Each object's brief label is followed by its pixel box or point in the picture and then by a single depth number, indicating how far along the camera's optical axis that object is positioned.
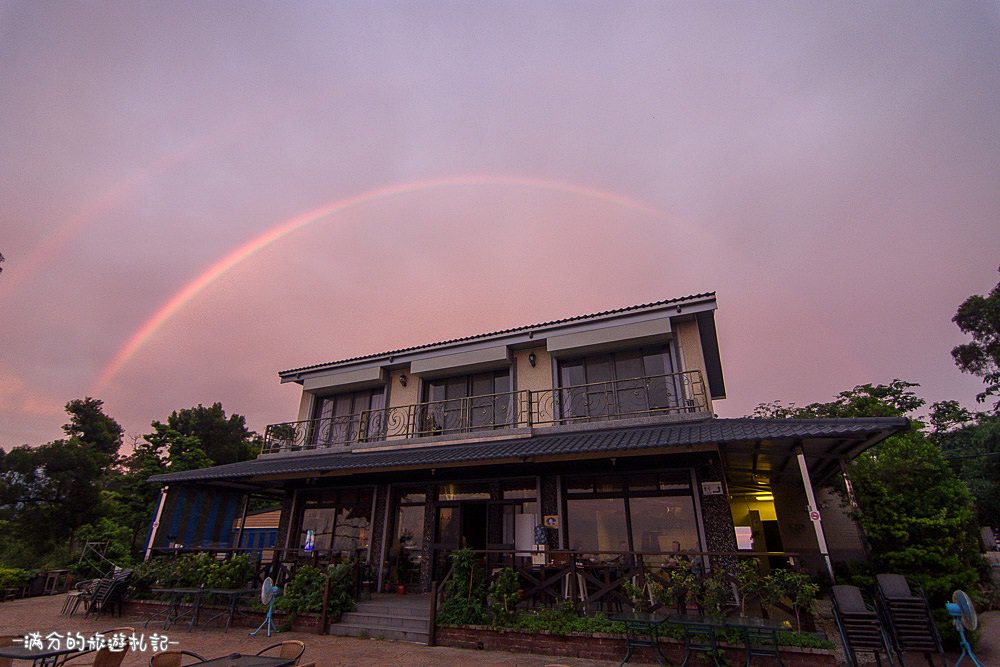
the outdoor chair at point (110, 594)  11.16
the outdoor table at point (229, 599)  9.83
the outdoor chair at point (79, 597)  11.75
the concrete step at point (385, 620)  8.61
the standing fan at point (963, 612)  6.11
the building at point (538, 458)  9.30
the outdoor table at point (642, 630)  6.51
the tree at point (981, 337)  25.06
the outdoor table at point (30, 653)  4.26
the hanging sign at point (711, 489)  9.27
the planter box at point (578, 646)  6.23
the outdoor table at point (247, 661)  4.22
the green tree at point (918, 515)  8.12
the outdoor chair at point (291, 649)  4.91
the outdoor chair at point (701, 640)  6.35
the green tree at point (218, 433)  34.84
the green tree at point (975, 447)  25.19
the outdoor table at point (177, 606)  9.92
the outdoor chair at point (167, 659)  4.21
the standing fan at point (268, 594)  9.42
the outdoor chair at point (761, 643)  6.22
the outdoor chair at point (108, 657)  4.29
